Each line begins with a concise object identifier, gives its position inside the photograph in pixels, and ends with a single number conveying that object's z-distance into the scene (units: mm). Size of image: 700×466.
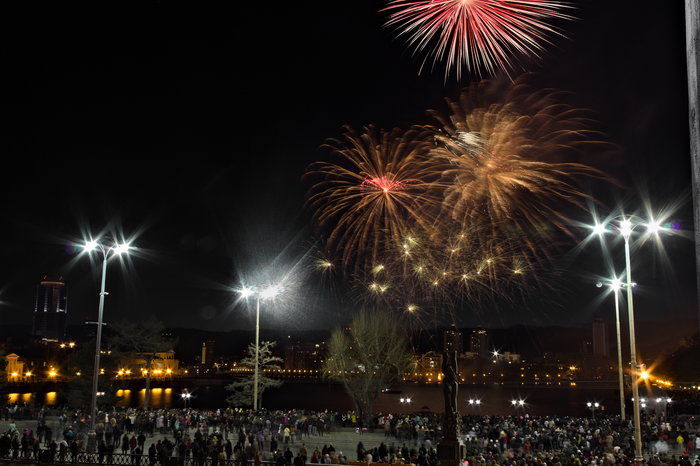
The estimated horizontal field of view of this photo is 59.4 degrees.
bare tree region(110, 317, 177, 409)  58906
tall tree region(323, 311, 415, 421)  51856
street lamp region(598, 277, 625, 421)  30650
